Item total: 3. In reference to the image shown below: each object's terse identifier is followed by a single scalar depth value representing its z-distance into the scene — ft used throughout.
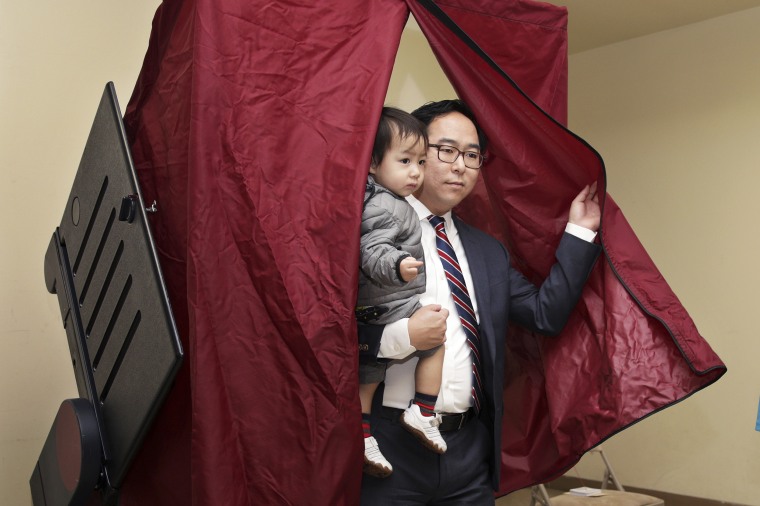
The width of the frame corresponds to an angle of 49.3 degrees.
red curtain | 5.22
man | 5.98
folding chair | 11.86
